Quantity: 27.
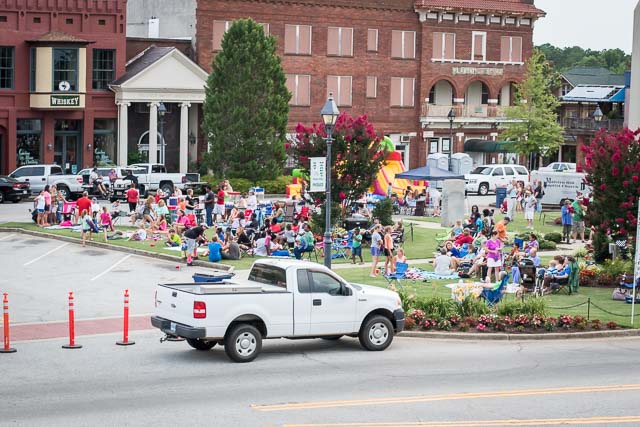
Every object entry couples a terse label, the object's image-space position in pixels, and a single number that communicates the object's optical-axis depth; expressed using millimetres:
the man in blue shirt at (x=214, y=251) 35344
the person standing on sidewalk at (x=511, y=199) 48375
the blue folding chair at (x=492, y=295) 27062
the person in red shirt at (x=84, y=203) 40906
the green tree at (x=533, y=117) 76438
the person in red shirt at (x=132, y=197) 45938
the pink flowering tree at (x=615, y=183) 30781
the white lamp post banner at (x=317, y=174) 33344
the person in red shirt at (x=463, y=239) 36244
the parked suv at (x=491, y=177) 63906
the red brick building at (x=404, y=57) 71625
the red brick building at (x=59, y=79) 61969
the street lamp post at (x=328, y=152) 29250
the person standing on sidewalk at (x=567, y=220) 41250
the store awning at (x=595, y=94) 93662
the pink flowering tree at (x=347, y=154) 39753
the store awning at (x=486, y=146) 77438
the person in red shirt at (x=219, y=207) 44500
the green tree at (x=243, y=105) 60656
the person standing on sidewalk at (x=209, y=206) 43875
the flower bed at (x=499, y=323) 24859
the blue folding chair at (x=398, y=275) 30938
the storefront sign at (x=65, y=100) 62500
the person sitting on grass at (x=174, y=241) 39125
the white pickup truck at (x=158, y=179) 58688
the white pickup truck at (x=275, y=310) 20578
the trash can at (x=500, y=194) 54438
